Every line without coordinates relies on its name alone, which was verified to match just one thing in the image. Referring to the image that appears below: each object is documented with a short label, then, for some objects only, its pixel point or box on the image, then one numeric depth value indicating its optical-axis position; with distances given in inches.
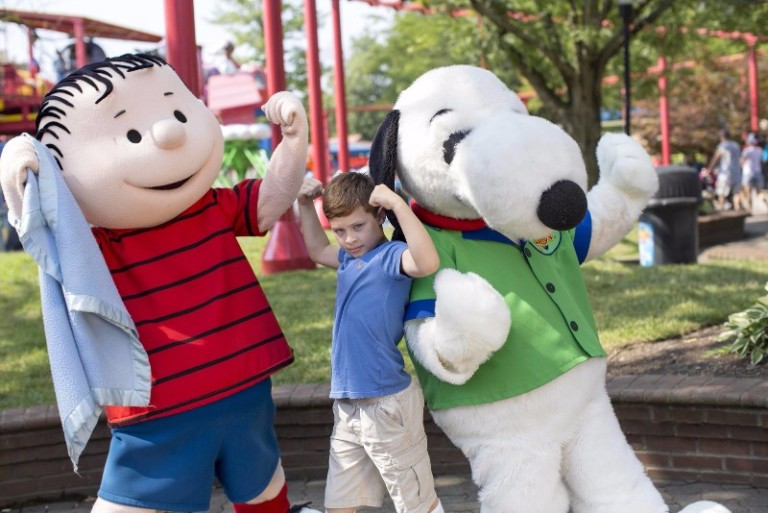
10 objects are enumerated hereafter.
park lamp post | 458.9
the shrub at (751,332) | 180.5
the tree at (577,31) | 478.9
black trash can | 360.2
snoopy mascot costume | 108.3
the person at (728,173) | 697.0
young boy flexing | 115.0
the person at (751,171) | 725.3
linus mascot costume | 112.7
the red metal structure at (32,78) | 690.8
